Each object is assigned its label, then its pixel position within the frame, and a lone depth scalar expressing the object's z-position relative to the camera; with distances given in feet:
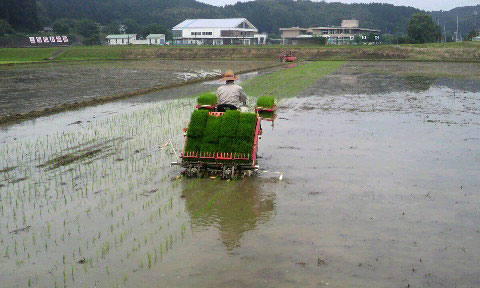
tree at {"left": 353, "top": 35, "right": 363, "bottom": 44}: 353.31
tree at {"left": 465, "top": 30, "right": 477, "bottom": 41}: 302.72
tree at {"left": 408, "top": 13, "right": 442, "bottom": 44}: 298.76
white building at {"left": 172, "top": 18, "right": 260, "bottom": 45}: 373.61
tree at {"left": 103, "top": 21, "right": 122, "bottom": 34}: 443.94
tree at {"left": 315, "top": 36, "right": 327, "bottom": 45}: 290.35
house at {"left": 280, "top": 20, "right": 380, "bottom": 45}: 404.57
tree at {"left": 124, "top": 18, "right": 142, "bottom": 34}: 456.04
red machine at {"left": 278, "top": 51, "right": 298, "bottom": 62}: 181.57
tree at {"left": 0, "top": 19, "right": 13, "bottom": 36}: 306.39
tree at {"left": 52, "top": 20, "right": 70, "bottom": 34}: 383.86
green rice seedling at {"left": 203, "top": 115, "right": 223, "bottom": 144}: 29.27
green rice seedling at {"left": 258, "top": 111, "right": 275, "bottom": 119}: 35.36
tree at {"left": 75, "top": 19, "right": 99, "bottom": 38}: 372.42
